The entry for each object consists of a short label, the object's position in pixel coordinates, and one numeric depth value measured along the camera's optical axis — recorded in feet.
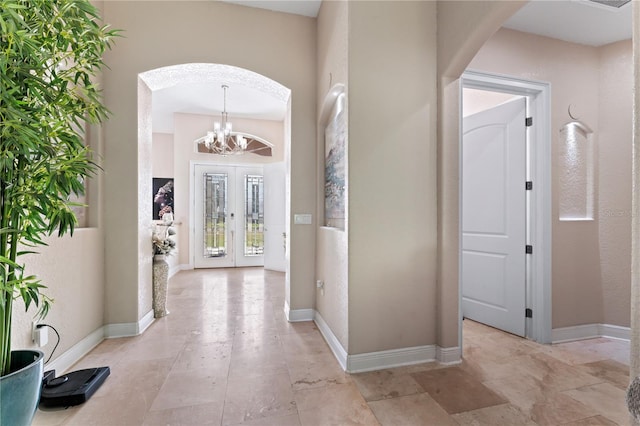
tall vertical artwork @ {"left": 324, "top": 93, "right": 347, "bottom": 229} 8.18
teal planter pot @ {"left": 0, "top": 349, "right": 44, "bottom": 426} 3.96
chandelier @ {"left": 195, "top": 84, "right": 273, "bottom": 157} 16.93
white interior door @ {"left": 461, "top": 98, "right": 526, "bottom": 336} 9.56
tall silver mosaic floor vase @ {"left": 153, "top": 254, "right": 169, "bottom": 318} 10.91
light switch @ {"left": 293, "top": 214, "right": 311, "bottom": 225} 10.96
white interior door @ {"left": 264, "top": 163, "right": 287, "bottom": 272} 20.17
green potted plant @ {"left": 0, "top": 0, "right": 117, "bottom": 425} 3.70
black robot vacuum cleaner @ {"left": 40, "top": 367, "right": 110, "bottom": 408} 5.89
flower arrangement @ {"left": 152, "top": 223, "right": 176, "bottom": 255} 11.07
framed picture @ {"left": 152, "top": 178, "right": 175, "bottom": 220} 22.72
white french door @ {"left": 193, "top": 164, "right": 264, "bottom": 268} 20.93
